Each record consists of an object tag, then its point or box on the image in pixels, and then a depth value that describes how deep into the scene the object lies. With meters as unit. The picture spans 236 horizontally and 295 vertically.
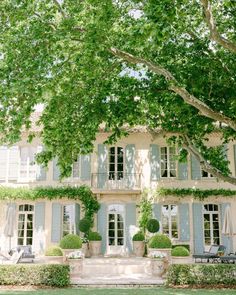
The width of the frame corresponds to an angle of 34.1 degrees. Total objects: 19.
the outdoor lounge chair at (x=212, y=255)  17.59
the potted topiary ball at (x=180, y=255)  15.98
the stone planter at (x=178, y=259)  15.97
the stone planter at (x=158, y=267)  14.76
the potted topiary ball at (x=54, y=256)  16.11
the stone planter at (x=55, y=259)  16.11
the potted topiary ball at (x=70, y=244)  15.86
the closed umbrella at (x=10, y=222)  18.09
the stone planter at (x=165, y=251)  16.08
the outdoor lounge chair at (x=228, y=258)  16.59
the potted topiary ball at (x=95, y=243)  20.19
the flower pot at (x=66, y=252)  15.78
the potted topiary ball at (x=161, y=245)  16.17
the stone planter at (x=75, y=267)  14.48
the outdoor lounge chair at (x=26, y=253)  17.69
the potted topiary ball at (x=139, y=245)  20.25
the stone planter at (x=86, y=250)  20.02
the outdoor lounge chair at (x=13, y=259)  15.72
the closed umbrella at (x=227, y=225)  18.30
